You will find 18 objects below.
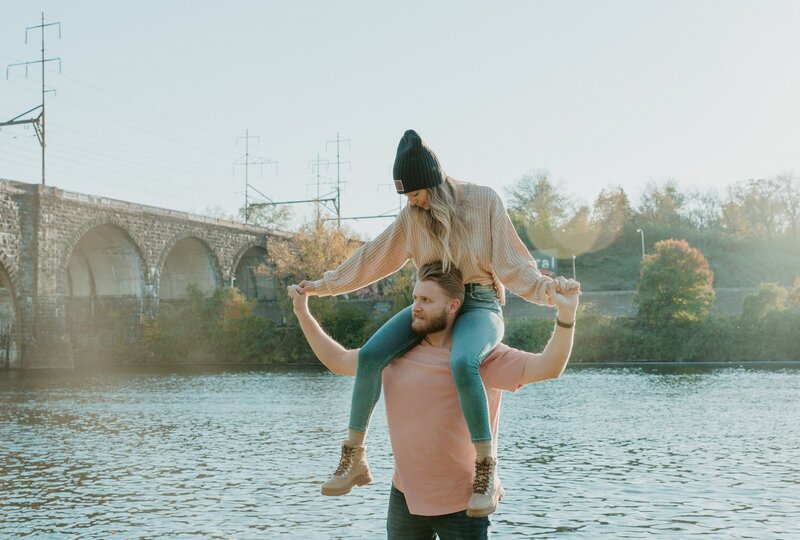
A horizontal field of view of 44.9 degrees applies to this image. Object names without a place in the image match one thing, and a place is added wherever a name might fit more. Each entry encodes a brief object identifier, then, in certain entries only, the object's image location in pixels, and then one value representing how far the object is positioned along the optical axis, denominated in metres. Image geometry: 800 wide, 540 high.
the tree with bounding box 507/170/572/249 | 96.62
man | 3.84
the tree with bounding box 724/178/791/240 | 102.75
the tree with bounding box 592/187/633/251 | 101.62
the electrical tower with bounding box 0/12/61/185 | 50.34
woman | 3.76
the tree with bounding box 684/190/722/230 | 107.69
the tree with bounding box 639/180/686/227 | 107.19
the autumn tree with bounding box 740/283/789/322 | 51.44
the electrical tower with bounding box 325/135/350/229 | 73.99
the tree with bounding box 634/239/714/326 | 52.97
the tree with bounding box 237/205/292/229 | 104.00
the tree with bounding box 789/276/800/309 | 53.03
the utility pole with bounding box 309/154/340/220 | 73.30
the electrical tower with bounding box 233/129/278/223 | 75.69
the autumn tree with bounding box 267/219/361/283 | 61.28
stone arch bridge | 48.97
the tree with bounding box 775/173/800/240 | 101.62
